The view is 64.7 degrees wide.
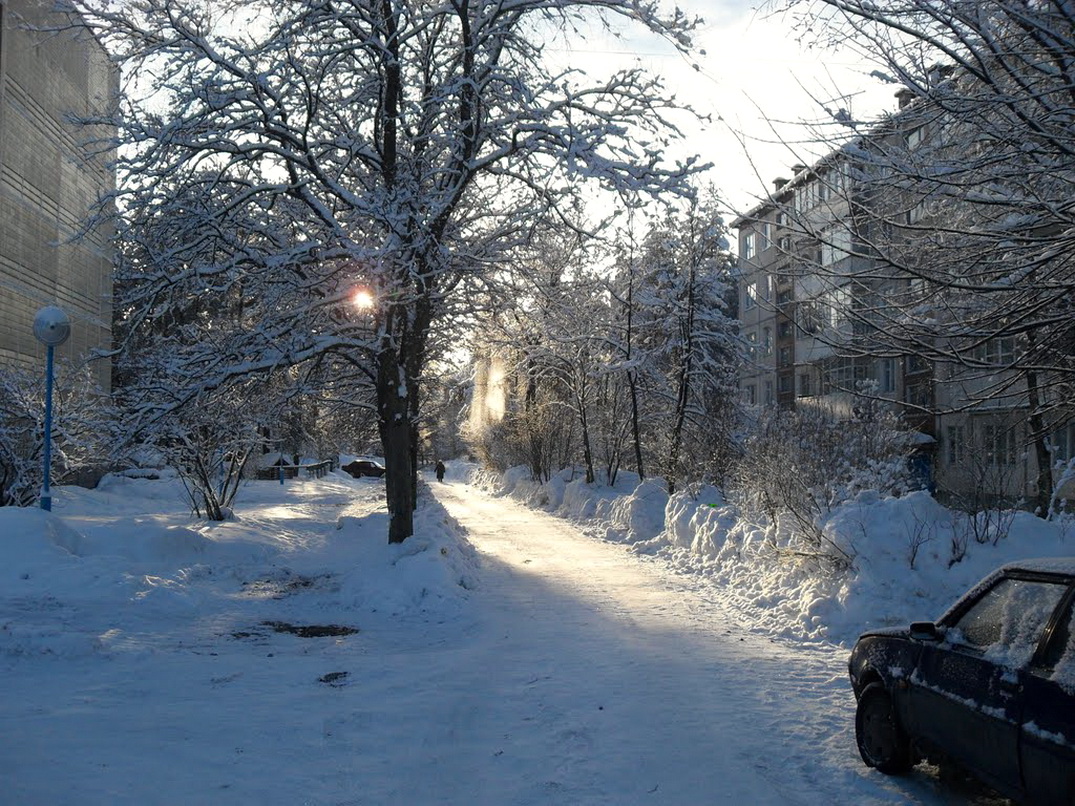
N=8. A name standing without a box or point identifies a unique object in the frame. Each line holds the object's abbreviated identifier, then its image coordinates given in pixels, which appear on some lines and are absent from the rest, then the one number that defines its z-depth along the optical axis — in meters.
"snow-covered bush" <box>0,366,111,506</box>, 18.00
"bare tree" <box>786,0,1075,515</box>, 5.70
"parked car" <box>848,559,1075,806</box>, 3.88
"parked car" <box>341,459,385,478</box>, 66.06
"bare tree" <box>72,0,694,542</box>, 11.59
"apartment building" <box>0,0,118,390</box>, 24.56
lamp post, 12.80
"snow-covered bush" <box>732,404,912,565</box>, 11.80
